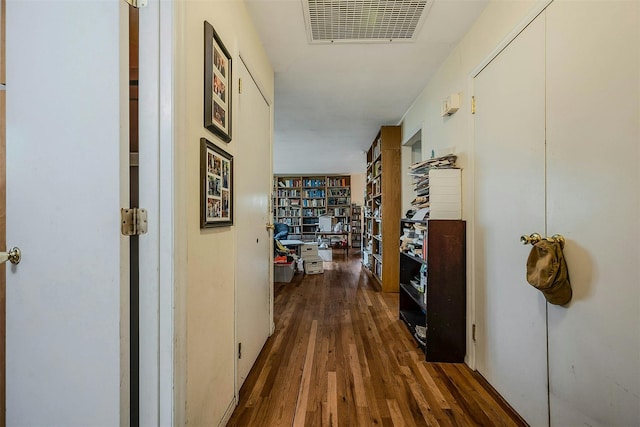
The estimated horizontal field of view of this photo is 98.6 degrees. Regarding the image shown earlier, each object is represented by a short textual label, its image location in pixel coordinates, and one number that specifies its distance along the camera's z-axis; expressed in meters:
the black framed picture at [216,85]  1.13
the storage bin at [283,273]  4.32
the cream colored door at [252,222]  1.57
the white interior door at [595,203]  0.90
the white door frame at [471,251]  1.84
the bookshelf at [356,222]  8.63
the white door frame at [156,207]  0.89
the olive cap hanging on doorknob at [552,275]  1.10
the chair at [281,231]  5.59
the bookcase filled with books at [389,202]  3.80
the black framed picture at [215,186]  1.11
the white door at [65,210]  0.82
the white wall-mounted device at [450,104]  2.00
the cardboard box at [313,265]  4.98
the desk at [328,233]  6.23
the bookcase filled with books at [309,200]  8.70
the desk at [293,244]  4.91
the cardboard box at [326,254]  6.42
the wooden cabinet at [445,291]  1.91
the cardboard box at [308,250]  5.01
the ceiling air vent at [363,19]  1.65
